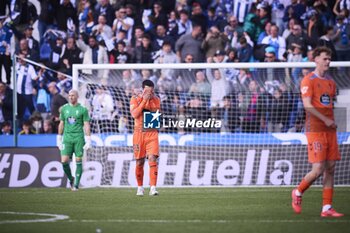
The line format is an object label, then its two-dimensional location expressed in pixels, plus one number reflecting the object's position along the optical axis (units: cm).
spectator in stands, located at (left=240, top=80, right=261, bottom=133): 1908
